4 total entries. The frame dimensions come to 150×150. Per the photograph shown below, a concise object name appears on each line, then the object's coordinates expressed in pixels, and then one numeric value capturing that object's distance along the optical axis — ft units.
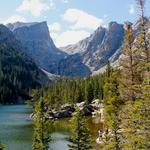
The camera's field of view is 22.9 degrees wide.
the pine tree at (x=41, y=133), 163.07
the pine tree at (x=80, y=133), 143.95
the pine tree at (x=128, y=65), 121.60
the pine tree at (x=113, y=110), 159.53
